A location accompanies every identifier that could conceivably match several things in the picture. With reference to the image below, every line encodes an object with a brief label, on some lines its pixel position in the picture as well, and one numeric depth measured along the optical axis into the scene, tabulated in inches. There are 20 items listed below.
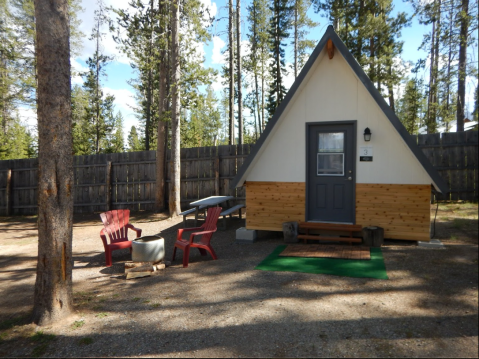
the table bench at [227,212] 358.7
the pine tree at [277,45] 858.8
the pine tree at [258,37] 965.0
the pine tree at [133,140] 1533.0
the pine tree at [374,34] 562.6
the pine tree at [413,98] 814.7
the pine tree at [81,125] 842.2
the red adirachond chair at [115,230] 258.5
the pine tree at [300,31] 939.3
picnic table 356.5
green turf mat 203.3
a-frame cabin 259.6
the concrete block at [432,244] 245.0
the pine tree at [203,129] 1223.5
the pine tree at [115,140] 1045.8
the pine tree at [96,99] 903.1
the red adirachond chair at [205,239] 242.7
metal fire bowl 238.1
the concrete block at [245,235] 302.5
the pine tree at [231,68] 706.8
